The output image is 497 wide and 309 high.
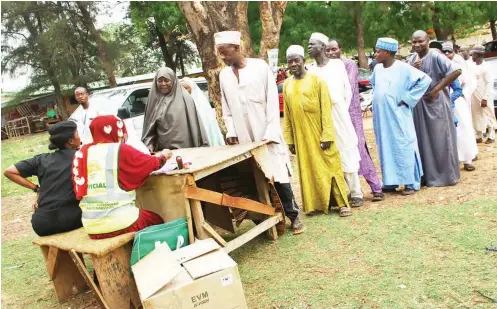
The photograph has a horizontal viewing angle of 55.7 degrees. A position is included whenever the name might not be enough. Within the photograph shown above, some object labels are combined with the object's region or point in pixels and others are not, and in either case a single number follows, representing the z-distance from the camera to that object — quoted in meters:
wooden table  3.58
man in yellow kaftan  4.73
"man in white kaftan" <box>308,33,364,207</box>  5.03
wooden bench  3.32
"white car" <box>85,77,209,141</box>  9.53
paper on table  3.61
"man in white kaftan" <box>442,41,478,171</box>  6.29
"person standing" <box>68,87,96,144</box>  7.20
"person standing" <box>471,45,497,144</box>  7.78
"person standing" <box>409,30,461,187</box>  5.51
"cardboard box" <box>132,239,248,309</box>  2.80
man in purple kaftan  5.32
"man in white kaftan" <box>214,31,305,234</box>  4.41
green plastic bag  3.33
